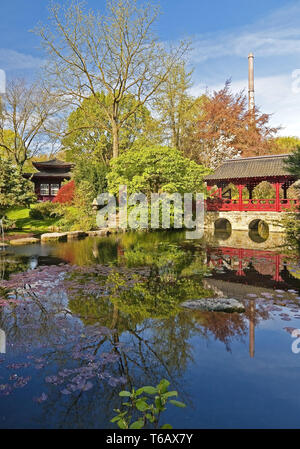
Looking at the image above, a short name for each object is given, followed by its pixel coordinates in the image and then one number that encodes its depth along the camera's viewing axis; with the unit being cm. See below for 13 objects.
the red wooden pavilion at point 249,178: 1909
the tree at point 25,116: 2936
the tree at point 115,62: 2181
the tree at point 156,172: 1739
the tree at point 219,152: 2800
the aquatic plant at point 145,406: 280
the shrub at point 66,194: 2295
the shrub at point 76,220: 1866
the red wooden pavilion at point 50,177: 3200
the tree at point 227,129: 2784
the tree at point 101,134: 2972
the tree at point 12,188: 1911
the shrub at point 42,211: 2297
